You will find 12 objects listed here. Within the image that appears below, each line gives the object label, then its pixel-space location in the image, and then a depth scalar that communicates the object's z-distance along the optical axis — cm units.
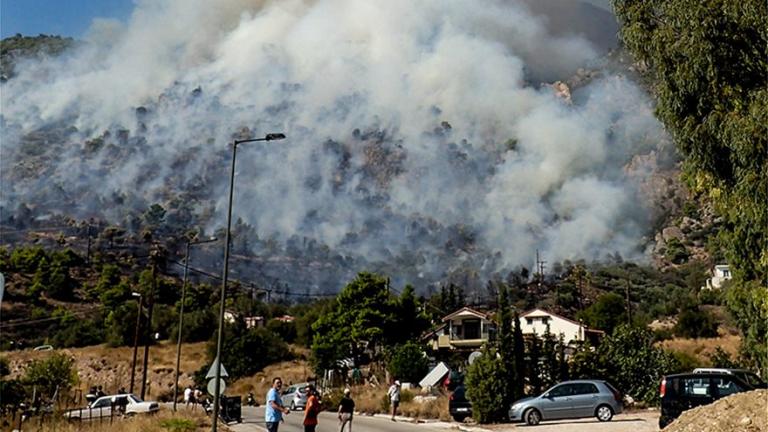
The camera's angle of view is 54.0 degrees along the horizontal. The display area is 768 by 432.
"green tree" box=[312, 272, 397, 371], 5806
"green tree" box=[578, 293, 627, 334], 7844
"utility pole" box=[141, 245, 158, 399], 4581
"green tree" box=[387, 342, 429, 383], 4534
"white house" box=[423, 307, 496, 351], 6969
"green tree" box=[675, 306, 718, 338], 6572
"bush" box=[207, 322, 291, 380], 6141
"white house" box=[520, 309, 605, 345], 6719
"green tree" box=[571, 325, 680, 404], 3203
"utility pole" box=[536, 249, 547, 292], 14088
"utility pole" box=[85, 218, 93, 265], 13138
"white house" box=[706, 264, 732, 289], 10362
